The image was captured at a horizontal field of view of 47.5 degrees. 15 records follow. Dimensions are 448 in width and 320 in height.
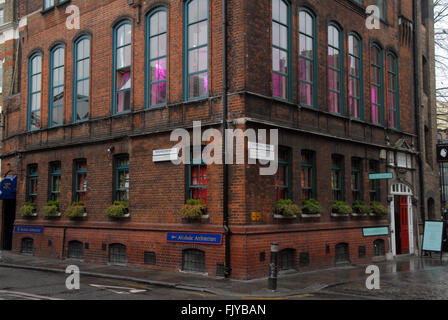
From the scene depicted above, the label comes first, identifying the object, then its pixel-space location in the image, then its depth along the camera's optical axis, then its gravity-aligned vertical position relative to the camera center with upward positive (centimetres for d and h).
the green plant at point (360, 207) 1934 +17
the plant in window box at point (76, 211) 1905 +1
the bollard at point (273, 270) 1216 -140
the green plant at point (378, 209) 2013 +10
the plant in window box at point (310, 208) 1675 +12
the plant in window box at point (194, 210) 1523 +4
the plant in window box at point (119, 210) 1753 +5
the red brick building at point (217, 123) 1529 +319
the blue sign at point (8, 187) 2261 +106
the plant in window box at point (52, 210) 2019 +5
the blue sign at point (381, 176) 1791 +128
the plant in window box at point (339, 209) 1816 +9
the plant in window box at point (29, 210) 2133 +5
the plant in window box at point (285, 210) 1551 +5
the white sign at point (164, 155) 1627 +184
